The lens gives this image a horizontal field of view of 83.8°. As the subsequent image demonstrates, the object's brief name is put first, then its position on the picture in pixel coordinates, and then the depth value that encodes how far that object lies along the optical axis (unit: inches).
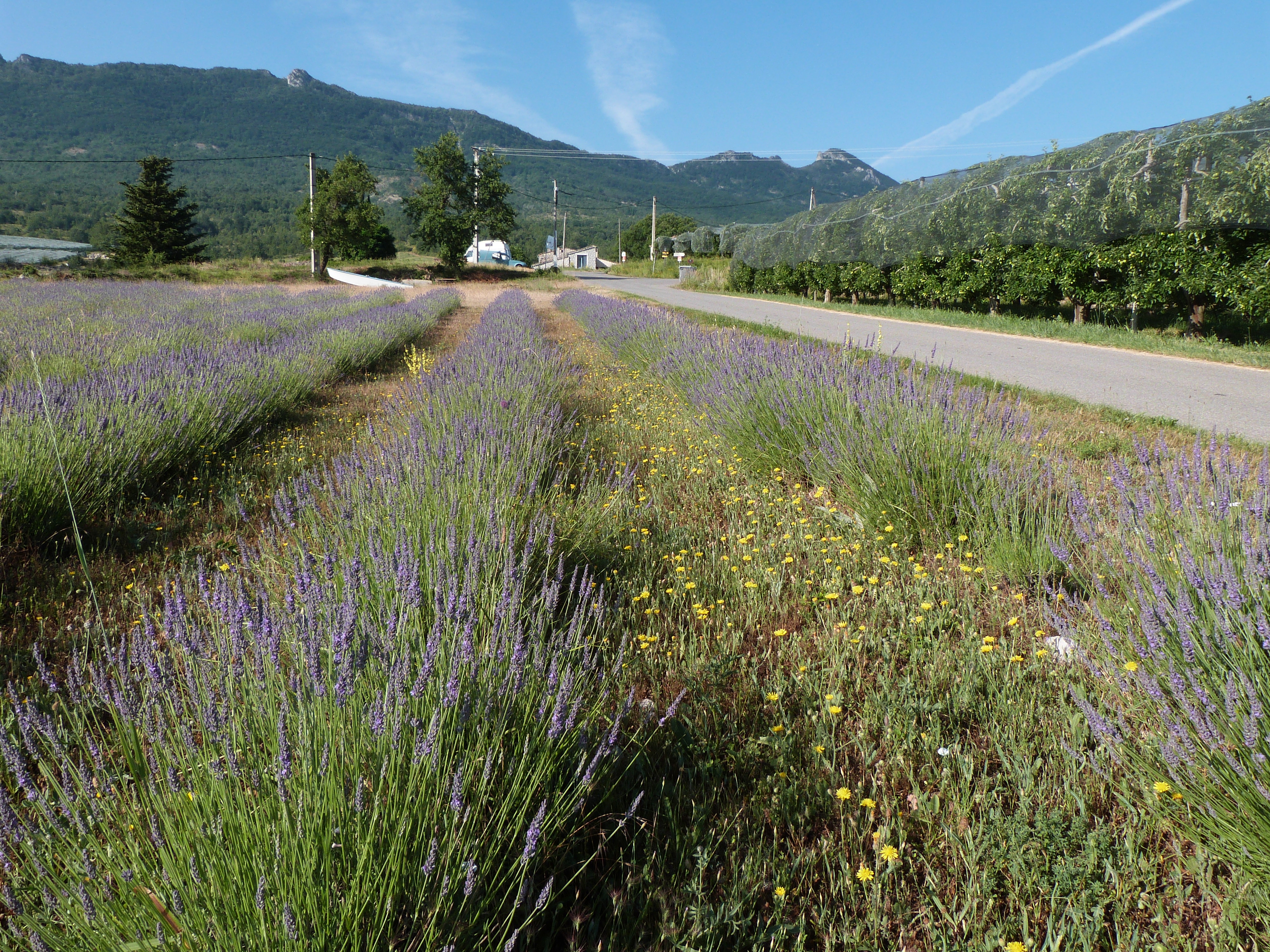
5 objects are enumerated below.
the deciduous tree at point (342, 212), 1397.6
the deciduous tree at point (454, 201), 1636.3
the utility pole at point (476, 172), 1736.0
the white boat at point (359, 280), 1214.9
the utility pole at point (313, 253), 1379.2
